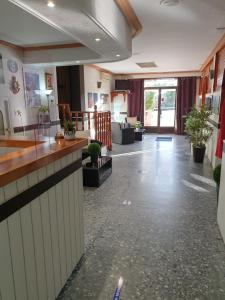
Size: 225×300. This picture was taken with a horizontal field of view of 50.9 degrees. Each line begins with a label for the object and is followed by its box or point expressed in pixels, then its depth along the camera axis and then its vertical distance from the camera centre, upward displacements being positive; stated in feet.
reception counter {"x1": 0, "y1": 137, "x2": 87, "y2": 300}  4.00 -2.22
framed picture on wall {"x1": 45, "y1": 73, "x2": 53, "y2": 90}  17.76 +2.07
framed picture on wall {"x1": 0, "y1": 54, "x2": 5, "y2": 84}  13.48 +1.91
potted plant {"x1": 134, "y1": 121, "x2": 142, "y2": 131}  29.52 -2.20
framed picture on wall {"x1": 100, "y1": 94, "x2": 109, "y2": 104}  29.78 +1.29
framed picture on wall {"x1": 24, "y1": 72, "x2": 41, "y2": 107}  15.81 +1.35
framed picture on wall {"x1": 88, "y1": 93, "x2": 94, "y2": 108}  25.32 +0.80
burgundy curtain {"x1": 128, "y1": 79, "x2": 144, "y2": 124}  33.67 +1.28
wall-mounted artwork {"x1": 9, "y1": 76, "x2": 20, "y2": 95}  14.29 +1.41
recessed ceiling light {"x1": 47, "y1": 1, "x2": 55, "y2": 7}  6.65 +2.95
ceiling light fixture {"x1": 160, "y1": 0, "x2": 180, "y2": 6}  9.29 +4.14
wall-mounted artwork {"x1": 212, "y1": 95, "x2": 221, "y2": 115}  14.61 +0.18
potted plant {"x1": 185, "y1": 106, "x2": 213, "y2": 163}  17.13 -1.63
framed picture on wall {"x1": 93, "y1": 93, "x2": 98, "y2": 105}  26.84 +1.22
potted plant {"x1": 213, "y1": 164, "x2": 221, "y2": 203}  9.66 -2.67
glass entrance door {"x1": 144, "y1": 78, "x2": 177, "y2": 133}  33.06 -0.01
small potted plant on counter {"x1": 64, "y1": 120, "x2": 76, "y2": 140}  6.85 -0.63
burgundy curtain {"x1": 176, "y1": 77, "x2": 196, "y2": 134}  31.71 +1.45
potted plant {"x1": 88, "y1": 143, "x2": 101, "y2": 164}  13.58 -2.42
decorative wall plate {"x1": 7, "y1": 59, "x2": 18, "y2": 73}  14.18 +2.60
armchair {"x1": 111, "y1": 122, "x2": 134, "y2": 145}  25.72 -2.77
